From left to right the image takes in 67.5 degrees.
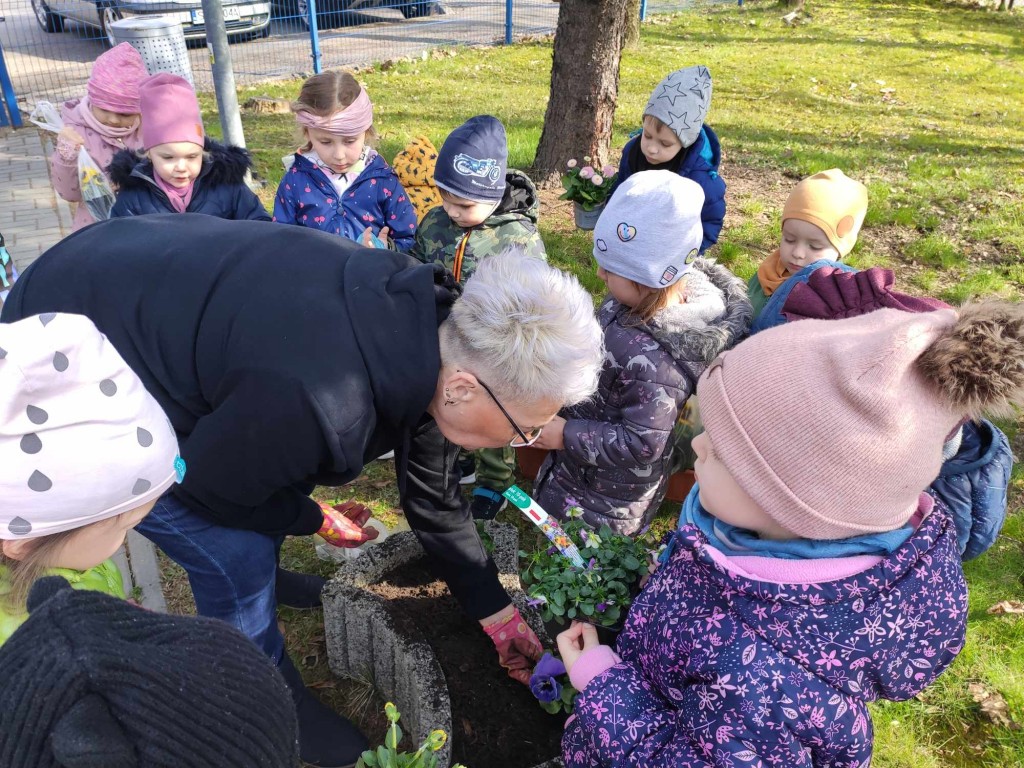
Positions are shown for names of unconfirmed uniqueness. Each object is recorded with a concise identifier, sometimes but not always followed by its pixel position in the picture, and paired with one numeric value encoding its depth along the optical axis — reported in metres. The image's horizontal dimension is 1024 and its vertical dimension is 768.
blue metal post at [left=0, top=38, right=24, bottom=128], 7.82
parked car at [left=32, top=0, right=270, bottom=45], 9.17
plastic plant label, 2.06
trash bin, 6.26
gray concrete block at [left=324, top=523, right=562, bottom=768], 2.15
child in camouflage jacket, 3.26
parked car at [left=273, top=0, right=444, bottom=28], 10.98
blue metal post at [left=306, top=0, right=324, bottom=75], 9.84
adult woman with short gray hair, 1.60
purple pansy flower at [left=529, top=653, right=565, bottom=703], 2.06
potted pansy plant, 1.94
